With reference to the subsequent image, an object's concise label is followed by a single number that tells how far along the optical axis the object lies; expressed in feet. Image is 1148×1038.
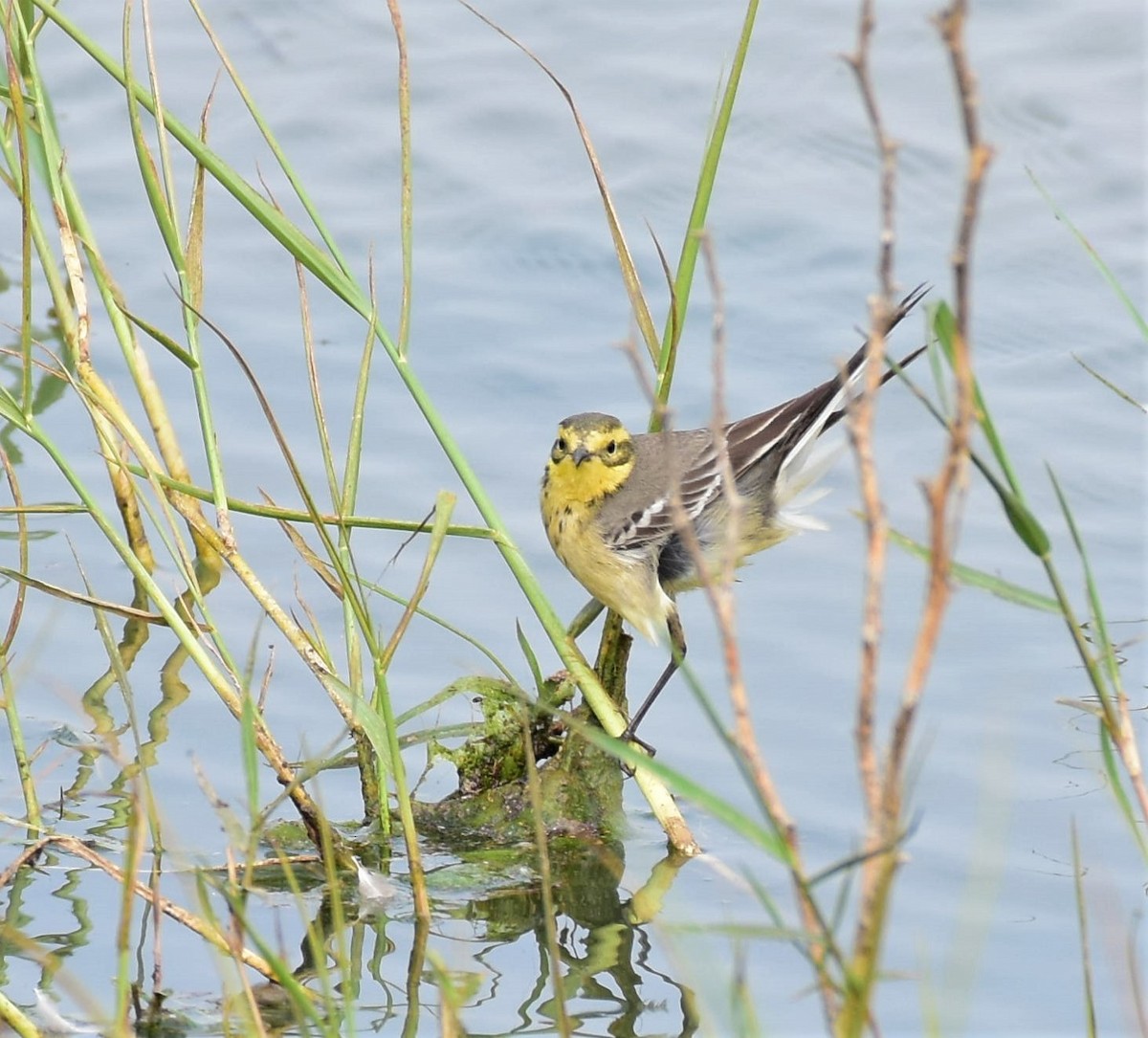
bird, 38.91
